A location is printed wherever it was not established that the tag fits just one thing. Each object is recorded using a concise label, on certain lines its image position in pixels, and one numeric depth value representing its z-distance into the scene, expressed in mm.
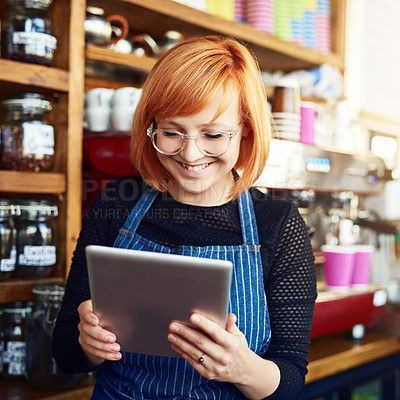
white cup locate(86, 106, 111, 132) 1517
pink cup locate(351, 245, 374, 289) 1856
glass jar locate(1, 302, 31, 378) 1317
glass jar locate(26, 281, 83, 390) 1260
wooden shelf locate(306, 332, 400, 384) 1581
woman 968
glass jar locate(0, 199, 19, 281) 1304
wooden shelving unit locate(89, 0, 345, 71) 1632
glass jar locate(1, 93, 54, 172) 1342
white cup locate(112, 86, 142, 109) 1491
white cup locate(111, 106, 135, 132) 1495
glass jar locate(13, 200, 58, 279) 1340
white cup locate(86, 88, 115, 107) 1512
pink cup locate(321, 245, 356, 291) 1778
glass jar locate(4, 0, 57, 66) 1324
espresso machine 1633
